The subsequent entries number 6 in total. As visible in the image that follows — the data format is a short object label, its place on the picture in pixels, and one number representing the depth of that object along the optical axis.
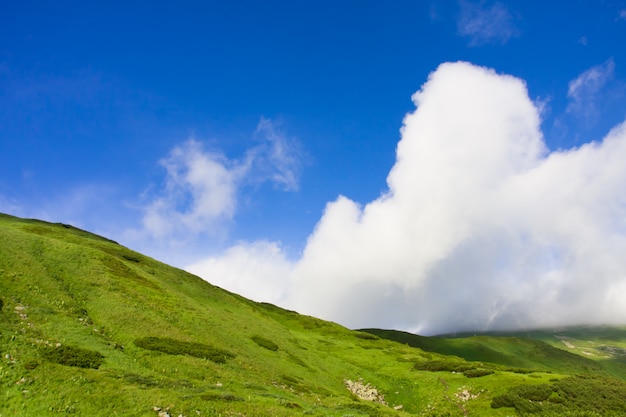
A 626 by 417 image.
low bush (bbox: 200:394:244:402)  25.04
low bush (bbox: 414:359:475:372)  59.06
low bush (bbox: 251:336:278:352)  56.06
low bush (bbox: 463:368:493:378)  52.41
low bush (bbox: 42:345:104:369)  26.17
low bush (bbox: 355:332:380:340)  115.19
